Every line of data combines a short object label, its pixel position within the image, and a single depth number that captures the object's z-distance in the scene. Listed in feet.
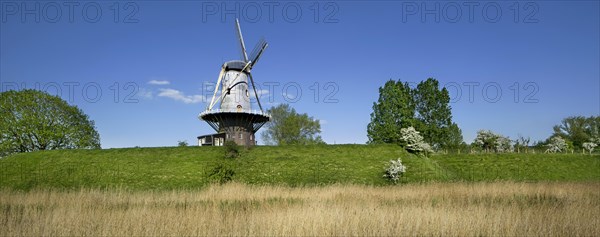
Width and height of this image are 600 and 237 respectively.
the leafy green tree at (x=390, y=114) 149.89
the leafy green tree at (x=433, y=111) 151.84
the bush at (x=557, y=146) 155.02
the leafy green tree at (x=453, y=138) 151.16
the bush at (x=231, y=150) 105.09
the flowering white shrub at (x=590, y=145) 154.61
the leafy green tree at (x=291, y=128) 218.38
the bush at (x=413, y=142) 111.24
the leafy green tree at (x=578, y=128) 203.99
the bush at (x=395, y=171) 87.10
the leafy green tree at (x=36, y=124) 137.59
